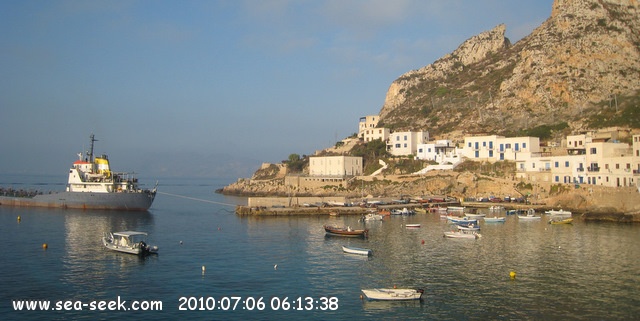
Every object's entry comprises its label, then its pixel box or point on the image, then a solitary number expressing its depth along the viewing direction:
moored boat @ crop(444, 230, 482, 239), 45.88
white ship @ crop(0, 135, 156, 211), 69.19
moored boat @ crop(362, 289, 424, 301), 26.30
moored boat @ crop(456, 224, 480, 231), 47.64
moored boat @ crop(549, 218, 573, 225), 54.25
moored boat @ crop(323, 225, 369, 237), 46.81
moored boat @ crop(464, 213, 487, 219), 59.56
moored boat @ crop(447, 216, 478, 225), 54.15
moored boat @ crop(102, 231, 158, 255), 37.38
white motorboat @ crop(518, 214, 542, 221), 58.43
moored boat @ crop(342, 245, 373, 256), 37.90
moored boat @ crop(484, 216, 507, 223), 56.38
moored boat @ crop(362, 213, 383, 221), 59.60
